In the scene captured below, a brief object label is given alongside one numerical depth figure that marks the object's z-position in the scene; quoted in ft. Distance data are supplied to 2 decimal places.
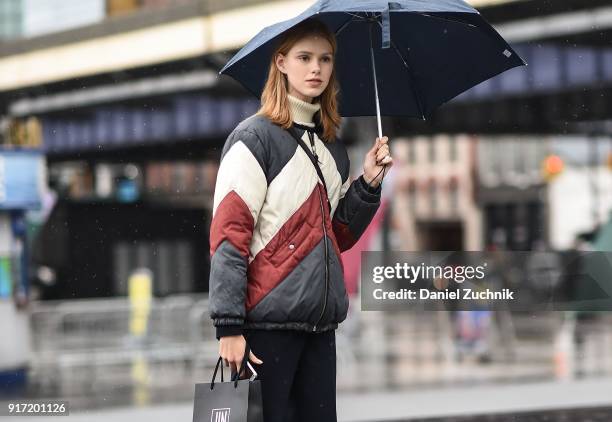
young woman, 19.37
